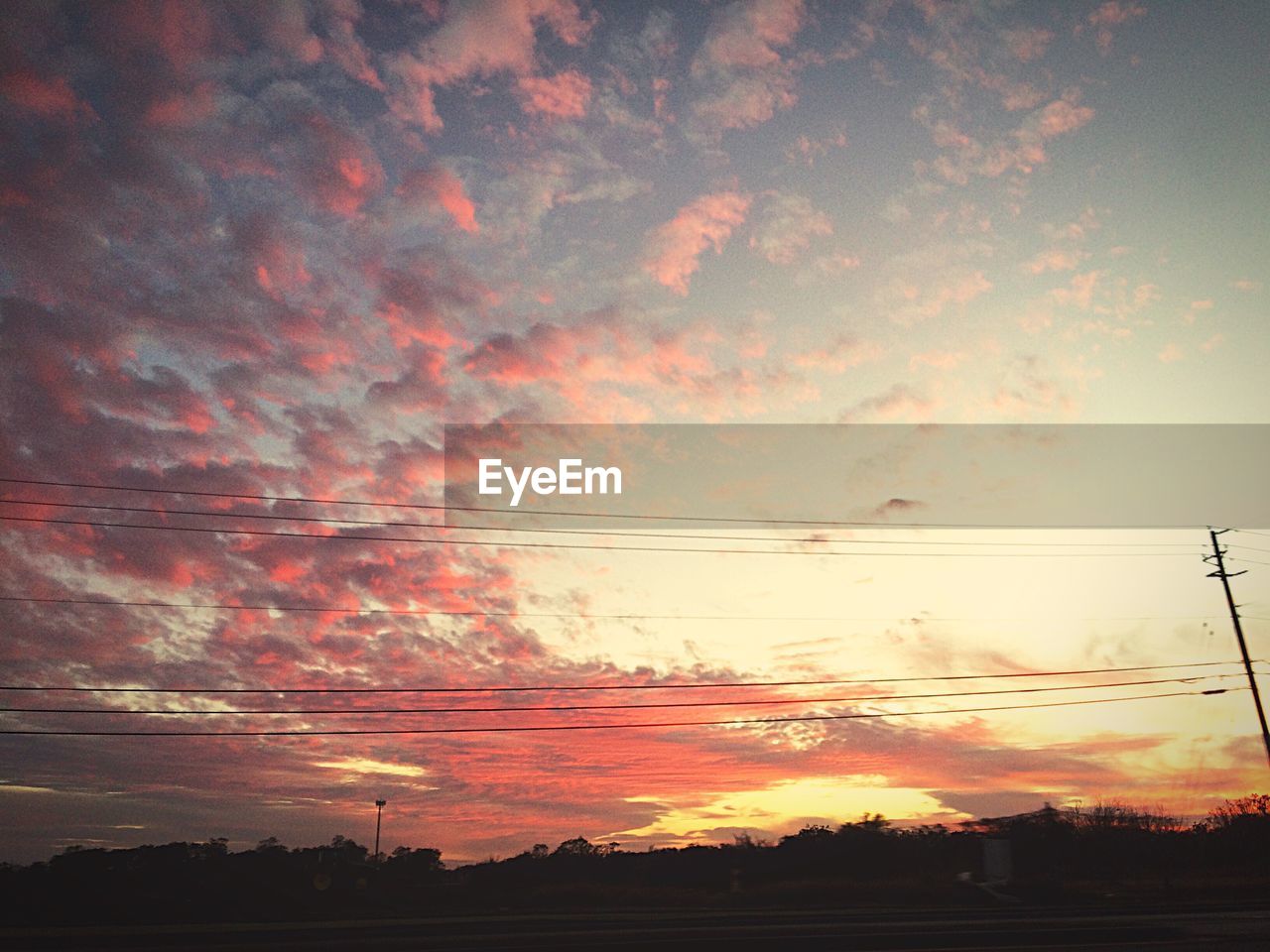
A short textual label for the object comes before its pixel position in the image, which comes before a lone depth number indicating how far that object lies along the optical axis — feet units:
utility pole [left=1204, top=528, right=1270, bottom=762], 131.44
